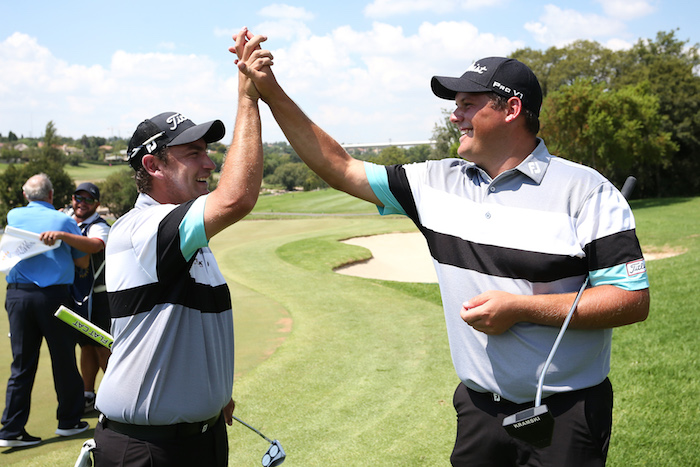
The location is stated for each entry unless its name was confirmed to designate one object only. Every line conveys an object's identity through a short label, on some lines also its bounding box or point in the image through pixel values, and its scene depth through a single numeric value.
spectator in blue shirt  5.30
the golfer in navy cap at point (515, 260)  2.44
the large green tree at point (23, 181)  62.78
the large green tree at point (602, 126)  33.66
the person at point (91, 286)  6.21
